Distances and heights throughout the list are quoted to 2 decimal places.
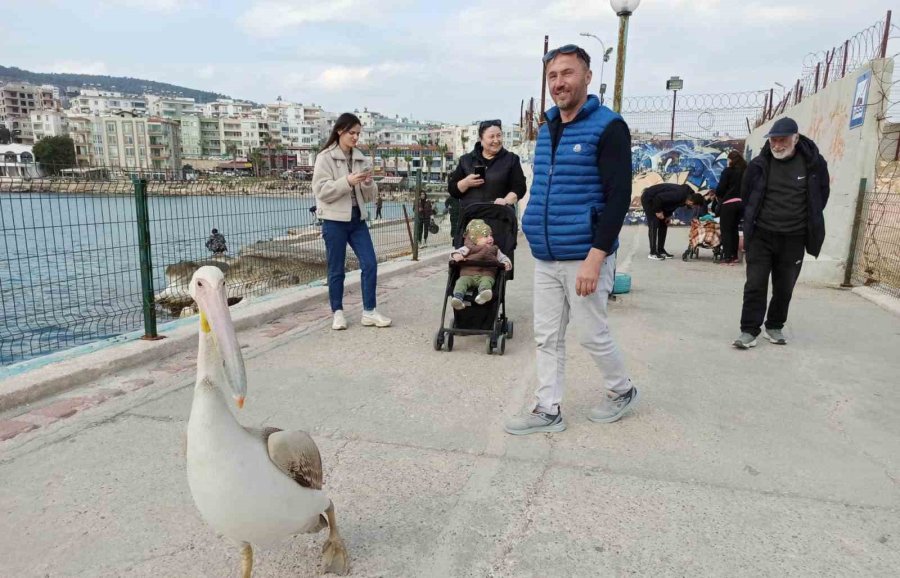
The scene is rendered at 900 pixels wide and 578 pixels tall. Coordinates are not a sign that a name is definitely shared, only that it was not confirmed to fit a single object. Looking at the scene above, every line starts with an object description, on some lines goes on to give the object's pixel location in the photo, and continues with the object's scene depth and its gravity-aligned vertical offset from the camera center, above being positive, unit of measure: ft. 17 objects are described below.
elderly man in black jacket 15.72 -0.77
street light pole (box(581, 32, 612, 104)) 43.35 +10.44
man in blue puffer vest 9.58 -0.62
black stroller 16.05 -3.44
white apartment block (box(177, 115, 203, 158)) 402.70 +37.64
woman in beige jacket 17.26 -0.53
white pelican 5.47 -2.72
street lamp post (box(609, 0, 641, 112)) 21.22 +6.05
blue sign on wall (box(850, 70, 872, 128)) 24.13 +3.95
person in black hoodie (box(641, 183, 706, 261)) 34.68 -0.98
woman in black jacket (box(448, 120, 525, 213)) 18.09 +0.41
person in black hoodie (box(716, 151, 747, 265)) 33.12 -0.64
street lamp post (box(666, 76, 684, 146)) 61.93 +11.45
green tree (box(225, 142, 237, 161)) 399.24 +24.61
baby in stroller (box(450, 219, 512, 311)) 15.88 -2.31
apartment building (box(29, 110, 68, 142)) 408.18 +41.99
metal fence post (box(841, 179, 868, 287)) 24.62 -1.95
